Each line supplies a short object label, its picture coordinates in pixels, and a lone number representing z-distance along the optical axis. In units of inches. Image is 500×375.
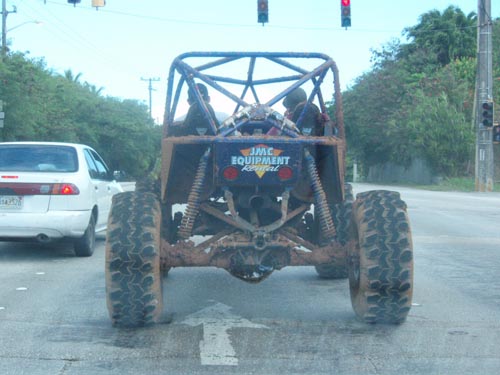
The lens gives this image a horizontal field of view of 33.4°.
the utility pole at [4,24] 1500.5
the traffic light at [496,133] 1369.3
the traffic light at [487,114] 1336.1
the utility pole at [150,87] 3250.5
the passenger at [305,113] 315.9
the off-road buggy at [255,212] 255.0
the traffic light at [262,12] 819.4
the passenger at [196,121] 305.6
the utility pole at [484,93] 1338.6
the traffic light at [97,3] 825.4
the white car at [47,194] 426.6
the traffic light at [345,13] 847.1
